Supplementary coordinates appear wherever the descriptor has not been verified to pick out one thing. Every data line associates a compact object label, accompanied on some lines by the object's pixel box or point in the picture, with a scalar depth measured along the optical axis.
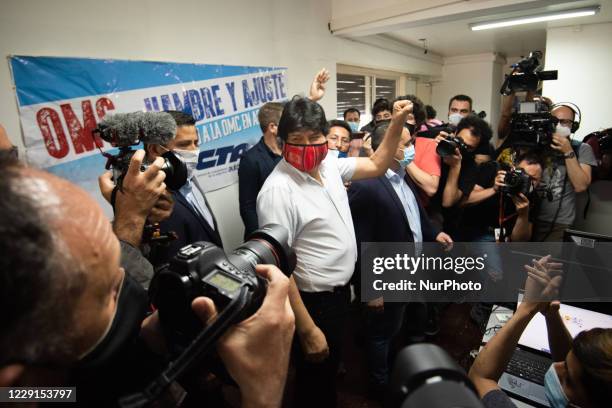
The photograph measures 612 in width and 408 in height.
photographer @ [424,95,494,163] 2.55
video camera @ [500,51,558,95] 2.16
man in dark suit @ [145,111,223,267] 1.33
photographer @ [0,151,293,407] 0.34
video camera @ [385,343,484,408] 0.30
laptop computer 1.17
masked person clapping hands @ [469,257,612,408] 0.81
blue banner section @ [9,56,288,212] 1.70
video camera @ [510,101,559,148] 2.11
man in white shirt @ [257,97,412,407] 1.35
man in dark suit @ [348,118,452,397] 1.84
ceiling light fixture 3.63
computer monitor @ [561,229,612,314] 1.15
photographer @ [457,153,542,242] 2.04
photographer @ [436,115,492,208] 2.31
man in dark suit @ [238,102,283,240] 2.37
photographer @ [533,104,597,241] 2.25
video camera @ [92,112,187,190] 0.97
